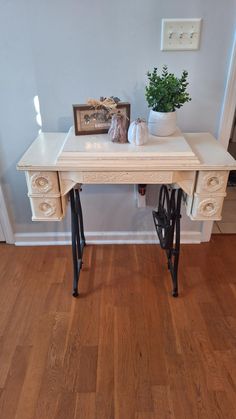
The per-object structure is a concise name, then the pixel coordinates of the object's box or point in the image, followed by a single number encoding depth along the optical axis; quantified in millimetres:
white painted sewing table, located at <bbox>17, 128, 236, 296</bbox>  1128
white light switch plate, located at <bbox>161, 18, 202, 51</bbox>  1306
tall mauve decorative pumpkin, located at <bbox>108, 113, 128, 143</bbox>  1188
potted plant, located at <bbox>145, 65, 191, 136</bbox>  1223
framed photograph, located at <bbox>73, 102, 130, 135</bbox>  1242
